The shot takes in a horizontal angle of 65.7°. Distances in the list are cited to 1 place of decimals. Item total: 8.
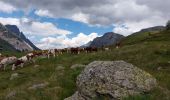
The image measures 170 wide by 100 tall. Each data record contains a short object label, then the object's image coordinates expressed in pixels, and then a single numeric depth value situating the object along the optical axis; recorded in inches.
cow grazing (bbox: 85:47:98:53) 1086.8
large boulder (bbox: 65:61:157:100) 333.6
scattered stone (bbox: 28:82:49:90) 413.5
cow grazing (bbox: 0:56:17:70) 937.7
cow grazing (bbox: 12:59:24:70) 884.3
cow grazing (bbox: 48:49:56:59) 1024.7
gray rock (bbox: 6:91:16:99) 389.6
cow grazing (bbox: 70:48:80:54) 1064.5
